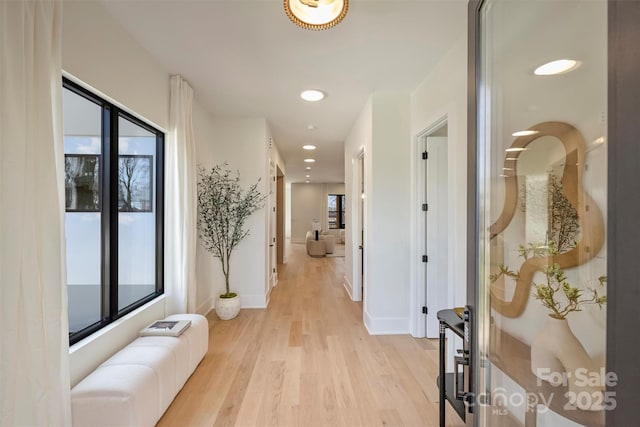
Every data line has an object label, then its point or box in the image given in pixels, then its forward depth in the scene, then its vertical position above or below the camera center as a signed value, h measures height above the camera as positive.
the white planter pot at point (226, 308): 3.52 -1.23
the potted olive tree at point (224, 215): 3.53 -0.06
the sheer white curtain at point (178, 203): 2.75 +0.07
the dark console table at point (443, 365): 1.48 -0.87
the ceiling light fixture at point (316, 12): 1.57 +1.14
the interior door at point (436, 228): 3.00 -0.20
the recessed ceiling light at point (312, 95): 2.98 +1.26
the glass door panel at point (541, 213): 0.72 -0.01
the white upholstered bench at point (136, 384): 1.45 -1.00
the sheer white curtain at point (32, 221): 1.12 -0.05
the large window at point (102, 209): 1.82 +0.01
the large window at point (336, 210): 12.61 +0.01
